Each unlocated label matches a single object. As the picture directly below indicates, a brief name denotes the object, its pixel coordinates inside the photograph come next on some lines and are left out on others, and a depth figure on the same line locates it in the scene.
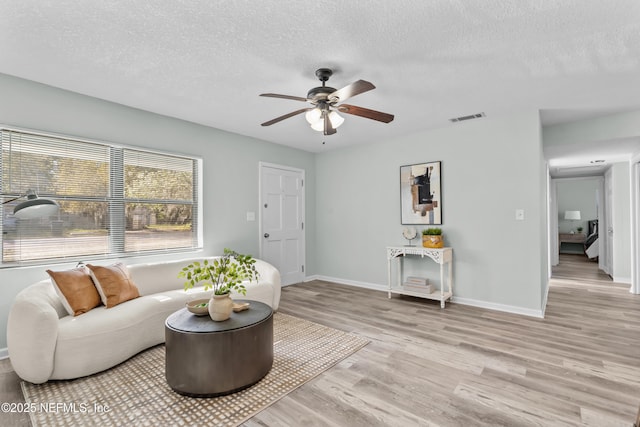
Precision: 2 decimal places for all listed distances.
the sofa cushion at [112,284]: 2.75
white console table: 4.10
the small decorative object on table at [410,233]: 4.58
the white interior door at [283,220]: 5.11
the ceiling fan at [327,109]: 2.56
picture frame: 4.52
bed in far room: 7.80
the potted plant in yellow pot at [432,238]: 4.25
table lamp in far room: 9.07
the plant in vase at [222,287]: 2.25
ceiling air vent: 3.91
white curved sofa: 2.19
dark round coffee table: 2.06
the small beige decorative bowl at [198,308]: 2.36
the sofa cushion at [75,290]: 2.54
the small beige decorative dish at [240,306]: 2.49
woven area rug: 1.87
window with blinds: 2.84
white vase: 2.25
